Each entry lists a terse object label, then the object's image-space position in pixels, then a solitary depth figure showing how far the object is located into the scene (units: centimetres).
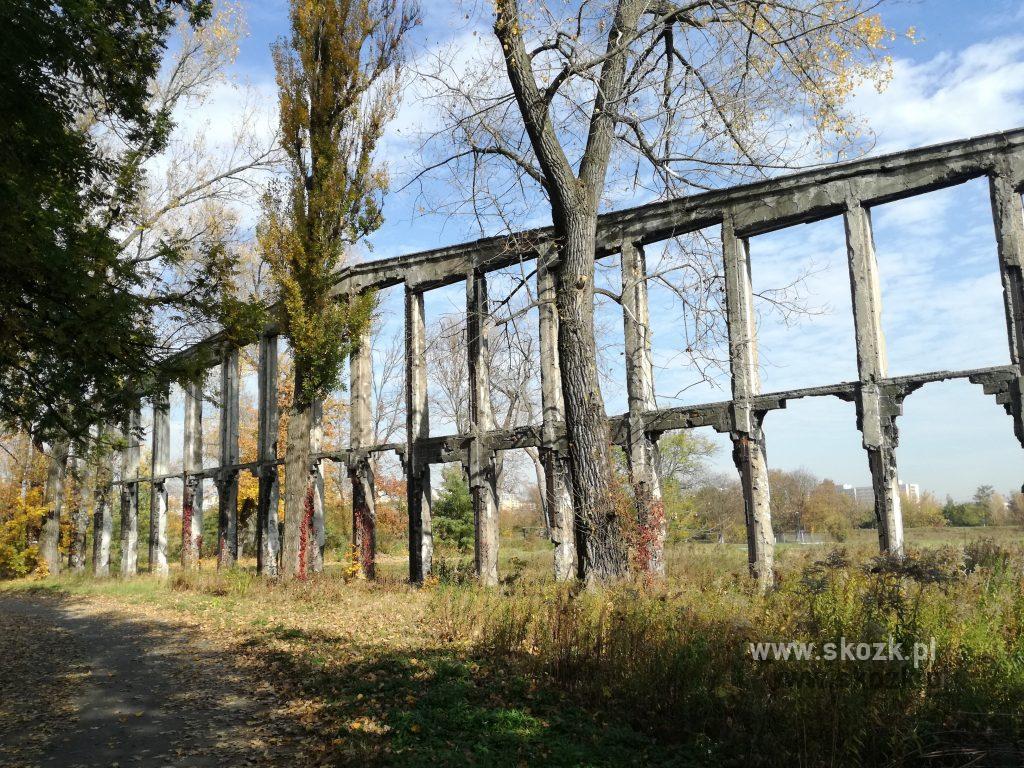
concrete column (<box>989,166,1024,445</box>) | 1069
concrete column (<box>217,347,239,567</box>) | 2277
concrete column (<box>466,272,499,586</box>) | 1562
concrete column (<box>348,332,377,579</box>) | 1789
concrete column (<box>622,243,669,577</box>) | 1233
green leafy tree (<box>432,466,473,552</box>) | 3092
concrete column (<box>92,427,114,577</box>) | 2877
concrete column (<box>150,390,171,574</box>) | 2622
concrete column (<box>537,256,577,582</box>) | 1436
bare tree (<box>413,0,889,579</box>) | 956
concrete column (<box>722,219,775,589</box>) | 1229
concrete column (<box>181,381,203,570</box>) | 2459
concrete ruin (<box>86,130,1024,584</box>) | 1129
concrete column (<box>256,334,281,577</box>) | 2062
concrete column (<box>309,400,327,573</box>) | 1917
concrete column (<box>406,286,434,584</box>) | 1670
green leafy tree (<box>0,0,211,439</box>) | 728
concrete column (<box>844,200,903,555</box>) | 1132
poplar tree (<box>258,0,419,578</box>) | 1744
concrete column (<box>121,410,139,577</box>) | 2758
